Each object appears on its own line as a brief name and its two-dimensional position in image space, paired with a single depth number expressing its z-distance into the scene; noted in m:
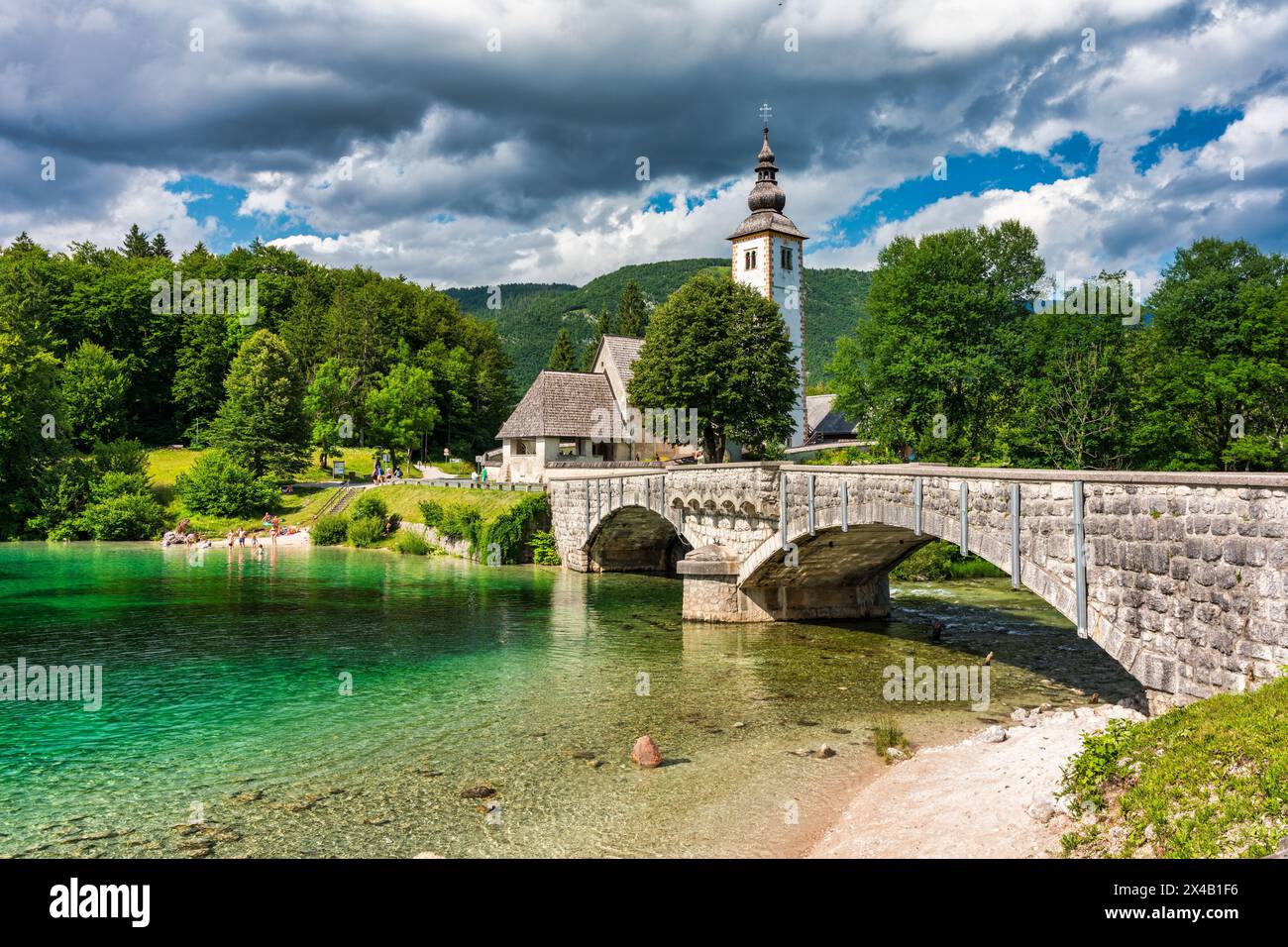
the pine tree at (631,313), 100.31
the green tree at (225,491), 59.16
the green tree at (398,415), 68.88
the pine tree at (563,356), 98.94
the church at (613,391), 56.81
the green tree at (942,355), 46.19
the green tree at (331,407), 70.81
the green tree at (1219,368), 38.09
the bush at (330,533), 55.03
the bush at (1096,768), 9.41
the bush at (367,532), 52.94
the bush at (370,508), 54.12
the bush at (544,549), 44.06
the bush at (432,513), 49.84
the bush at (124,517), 56.34
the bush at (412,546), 49.50
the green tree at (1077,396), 40.84
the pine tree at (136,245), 114.06
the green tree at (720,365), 49.62
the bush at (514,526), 44.34
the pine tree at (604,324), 102.69
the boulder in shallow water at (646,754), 13.96
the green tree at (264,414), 62.53
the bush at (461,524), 46.22
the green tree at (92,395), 71.94
